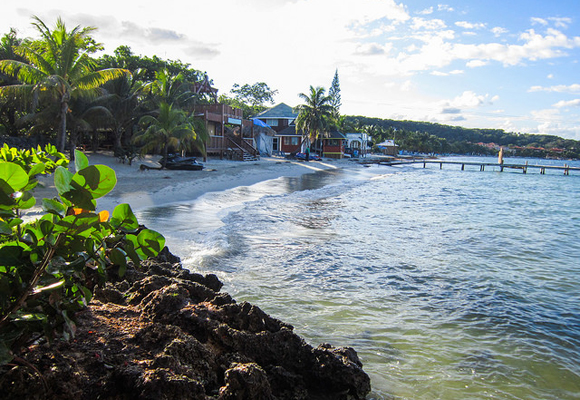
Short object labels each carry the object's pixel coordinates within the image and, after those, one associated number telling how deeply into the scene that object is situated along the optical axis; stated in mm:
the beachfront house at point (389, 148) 91688
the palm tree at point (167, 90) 26578
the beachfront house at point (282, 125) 54156
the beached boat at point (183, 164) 24469
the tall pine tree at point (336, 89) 84812
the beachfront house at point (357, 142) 69831
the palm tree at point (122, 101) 26406
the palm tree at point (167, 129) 22766
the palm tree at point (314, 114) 48656
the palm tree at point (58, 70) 18375
